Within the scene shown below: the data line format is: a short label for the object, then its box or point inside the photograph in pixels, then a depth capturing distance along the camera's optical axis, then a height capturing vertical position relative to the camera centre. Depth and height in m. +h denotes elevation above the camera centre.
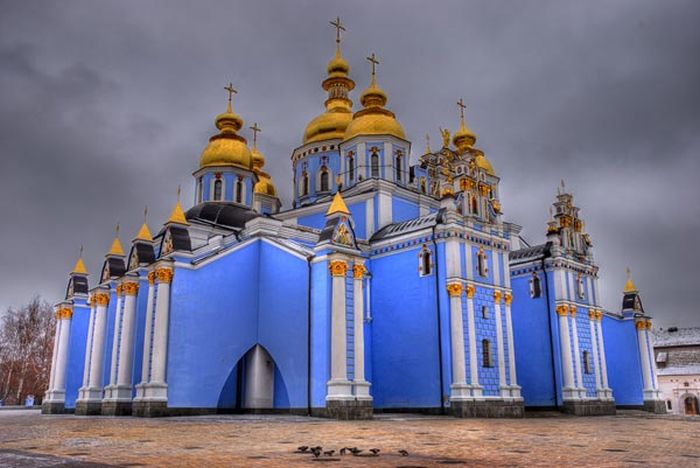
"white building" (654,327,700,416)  45.53 +1.95
